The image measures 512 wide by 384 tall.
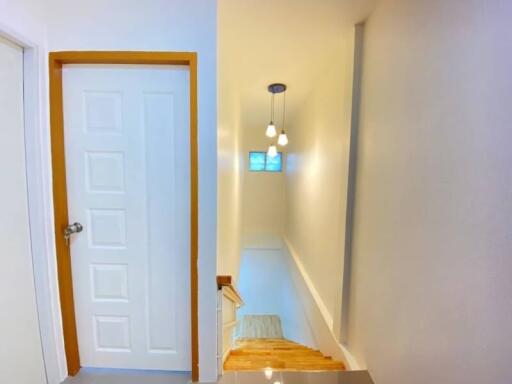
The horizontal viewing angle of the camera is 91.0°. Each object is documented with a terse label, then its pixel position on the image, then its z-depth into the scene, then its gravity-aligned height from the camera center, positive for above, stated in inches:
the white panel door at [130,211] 58.8 -10.4
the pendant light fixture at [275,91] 120.6 +39.9
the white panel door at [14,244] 48.8 -16.0
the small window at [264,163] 242.4 +6.8
